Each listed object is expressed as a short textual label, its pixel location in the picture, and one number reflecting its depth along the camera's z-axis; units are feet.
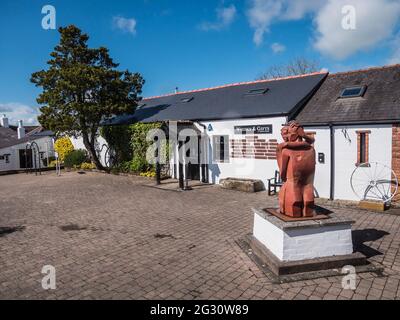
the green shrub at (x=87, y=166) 69.56
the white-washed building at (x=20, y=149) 92.38
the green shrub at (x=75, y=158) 72.69
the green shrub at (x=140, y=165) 57.31
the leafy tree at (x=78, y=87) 55.72
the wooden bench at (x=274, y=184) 37.77
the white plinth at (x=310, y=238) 16.99
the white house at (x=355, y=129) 32.40
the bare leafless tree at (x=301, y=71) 120.56
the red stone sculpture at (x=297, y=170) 18.20
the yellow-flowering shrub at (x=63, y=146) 81.48
